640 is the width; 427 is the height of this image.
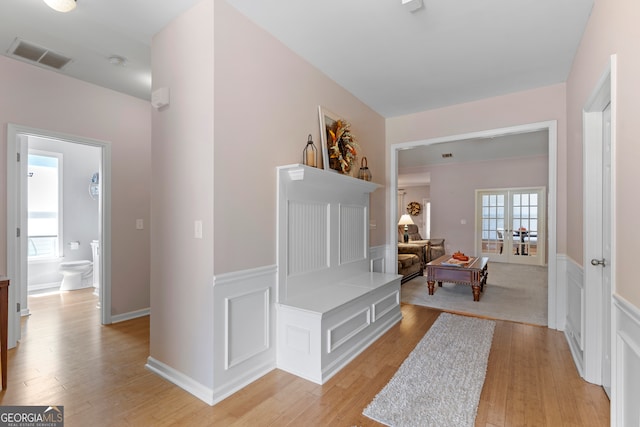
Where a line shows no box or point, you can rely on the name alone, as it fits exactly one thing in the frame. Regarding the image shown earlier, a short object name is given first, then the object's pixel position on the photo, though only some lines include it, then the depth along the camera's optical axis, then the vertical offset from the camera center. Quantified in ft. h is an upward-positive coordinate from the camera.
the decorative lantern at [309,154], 9.20 +1.78
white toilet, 16.22 -3.32
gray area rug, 6.02 -4.04
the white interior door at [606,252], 6.73 -0.90
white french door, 24.89 -0.99
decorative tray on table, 15.37 -2.56
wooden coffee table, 14.58 -3.06
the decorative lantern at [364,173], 12.41 +1.63
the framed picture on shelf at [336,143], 10.23 +2.49
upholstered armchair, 18.41 -2.78
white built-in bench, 7.67 -2.34
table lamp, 23.76 -0.74
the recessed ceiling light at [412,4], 6.73 +4.68
